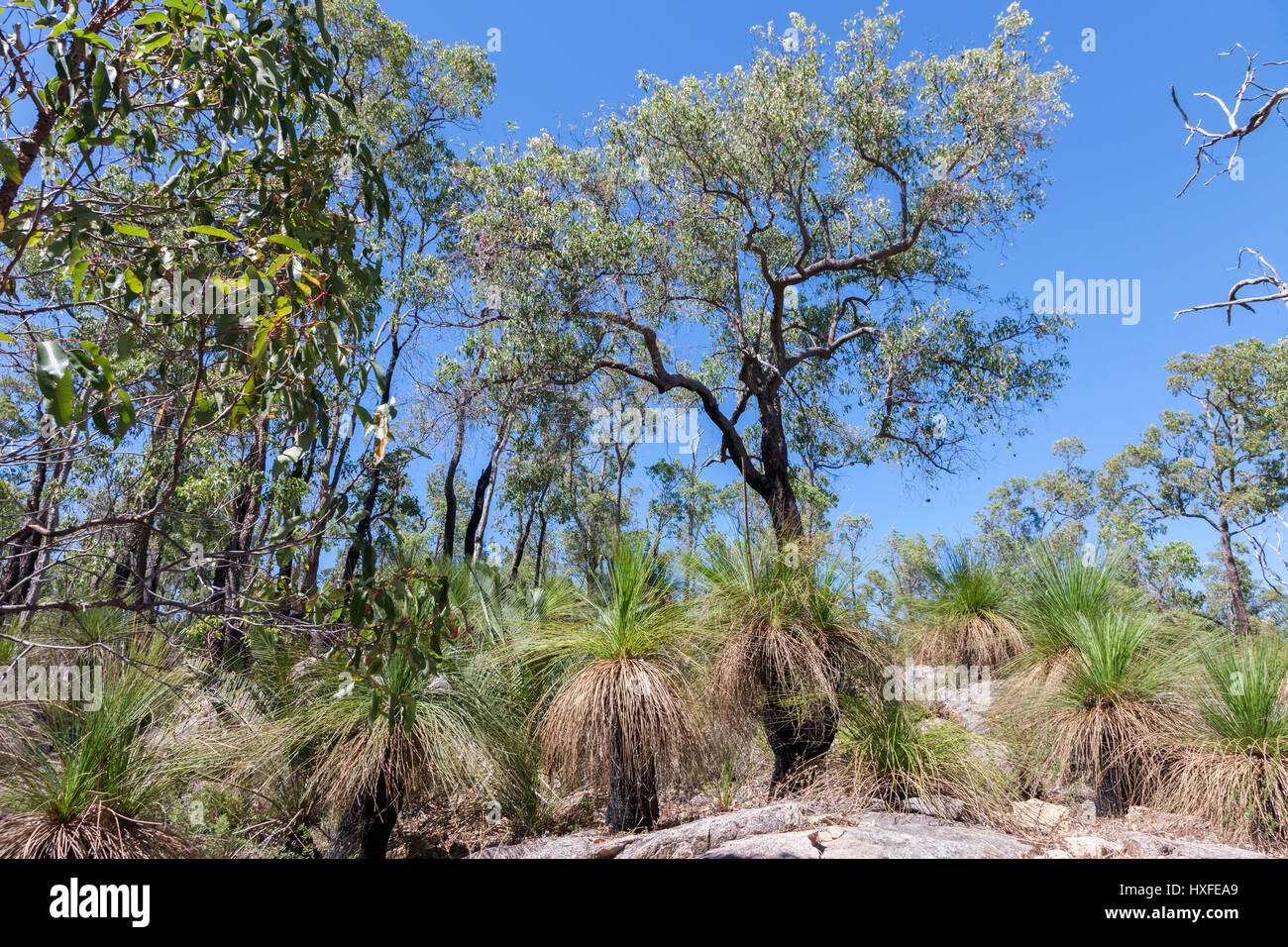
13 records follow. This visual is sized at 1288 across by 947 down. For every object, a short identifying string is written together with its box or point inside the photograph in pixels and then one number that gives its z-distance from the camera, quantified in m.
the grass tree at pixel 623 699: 4.31
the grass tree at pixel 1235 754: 4.22
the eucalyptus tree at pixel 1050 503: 25.58
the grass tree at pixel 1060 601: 5.78
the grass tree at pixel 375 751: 4.01
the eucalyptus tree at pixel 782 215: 9.44
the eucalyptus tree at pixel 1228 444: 17.70
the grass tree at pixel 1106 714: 4.83
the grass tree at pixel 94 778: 3.38
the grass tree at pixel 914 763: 4.30
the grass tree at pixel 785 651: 4.76
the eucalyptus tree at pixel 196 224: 1.79
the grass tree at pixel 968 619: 7.11
